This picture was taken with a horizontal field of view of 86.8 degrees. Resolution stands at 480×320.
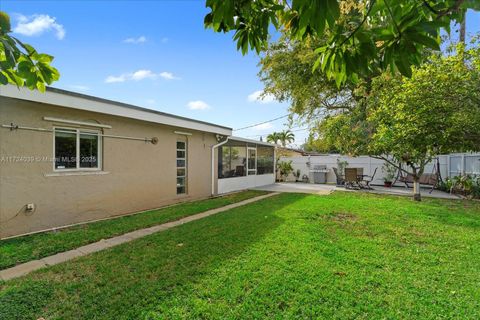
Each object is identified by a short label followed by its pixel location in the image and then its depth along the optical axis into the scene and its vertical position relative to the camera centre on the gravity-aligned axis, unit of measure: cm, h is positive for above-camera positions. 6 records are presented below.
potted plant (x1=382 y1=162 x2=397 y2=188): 1610 -81
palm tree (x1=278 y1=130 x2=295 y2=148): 4548 +466
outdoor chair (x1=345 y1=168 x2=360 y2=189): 1458 -77
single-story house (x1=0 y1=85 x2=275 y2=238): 547 +13
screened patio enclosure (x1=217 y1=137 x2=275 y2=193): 1262 -6
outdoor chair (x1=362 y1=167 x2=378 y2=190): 1464 -113
